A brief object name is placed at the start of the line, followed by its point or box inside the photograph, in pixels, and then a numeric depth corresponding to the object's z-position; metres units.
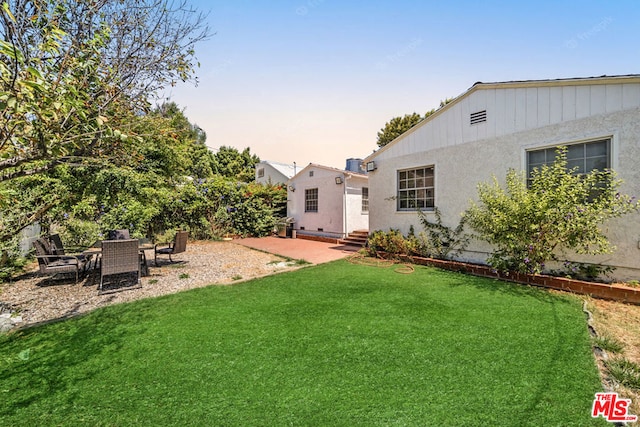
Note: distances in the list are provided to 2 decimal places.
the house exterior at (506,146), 5.22
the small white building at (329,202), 12.89
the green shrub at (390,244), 8.44
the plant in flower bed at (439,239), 7.74
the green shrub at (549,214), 5.16
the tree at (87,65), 2.37
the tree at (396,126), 24.25
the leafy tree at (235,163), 27.66
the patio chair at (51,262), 5.54
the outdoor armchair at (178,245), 7.49
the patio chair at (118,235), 7.54
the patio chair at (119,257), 5.44
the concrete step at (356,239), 11.67
